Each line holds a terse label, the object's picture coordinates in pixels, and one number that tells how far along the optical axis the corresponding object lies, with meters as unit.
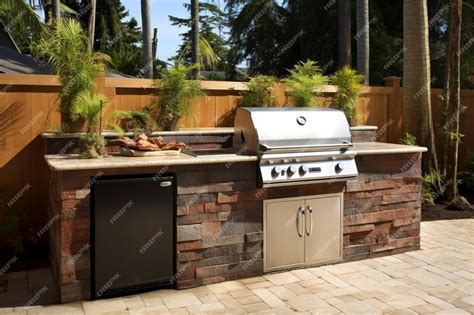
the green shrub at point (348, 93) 5.47
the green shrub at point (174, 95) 4.60
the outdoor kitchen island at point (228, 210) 3.36
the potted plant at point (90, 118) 3.68
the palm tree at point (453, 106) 6.48
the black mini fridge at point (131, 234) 3.40
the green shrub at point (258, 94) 5.17
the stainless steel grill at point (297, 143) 3.88
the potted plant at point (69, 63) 4.01
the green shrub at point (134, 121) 4.42
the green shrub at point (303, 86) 5.14
